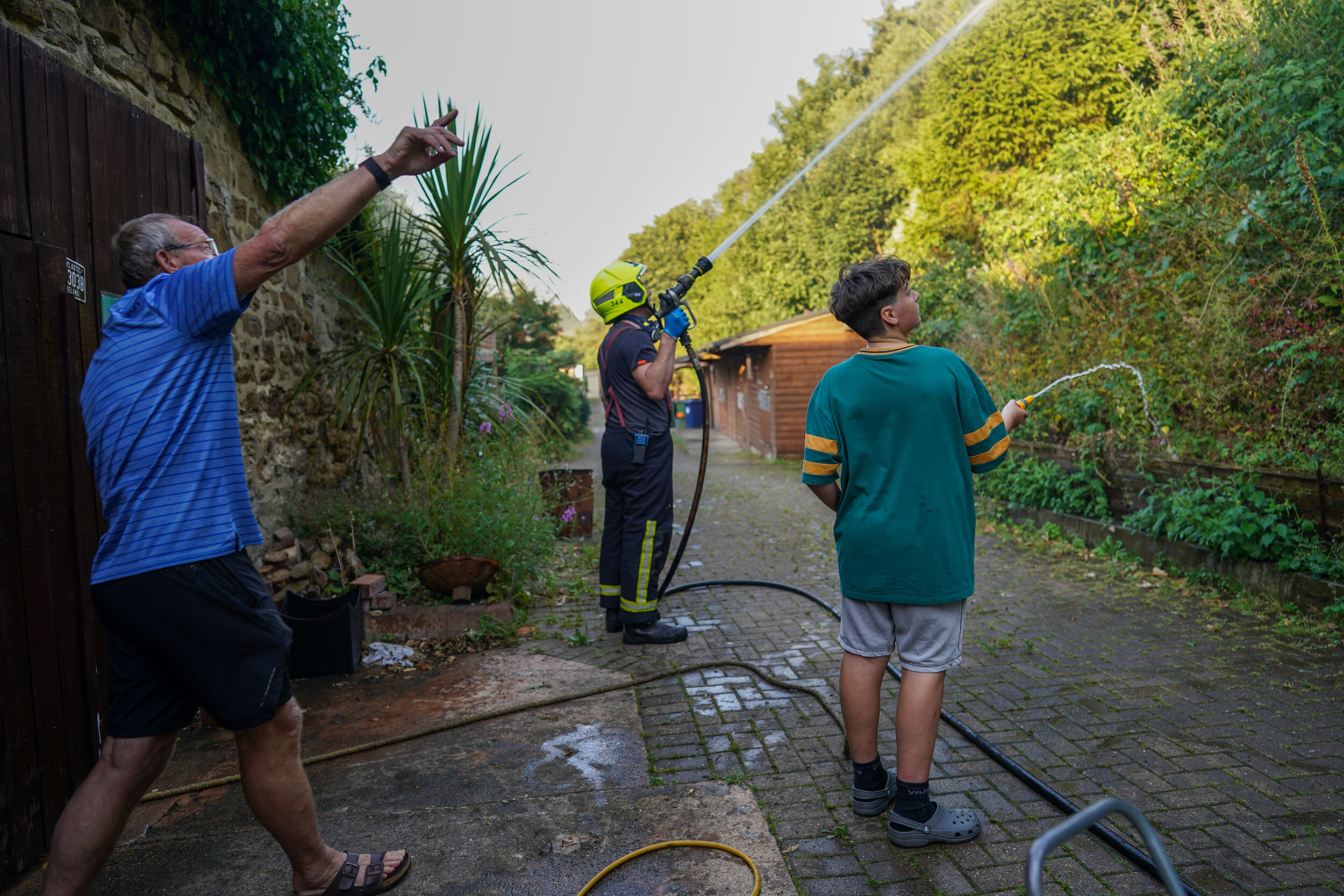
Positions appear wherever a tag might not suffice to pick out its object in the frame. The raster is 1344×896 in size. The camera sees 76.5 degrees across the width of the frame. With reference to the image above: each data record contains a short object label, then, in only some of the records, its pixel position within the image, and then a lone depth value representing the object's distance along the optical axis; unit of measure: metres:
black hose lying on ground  2.53
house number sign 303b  3.03
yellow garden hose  2.50
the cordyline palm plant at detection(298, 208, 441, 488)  5.64
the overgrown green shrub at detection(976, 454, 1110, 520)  7.51
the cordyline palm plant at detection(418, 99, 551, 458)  5.78
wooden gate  2.69
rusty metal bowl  5.24
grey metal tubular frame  1.14
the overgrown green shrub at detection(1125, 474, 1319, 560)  5.33
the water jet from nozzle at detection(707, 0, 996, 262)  5.31
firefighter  4.93
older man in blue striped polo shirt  2.13
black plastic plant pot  4.52
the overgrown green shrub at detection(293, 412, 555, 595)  5.55
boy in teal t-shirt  2.66
